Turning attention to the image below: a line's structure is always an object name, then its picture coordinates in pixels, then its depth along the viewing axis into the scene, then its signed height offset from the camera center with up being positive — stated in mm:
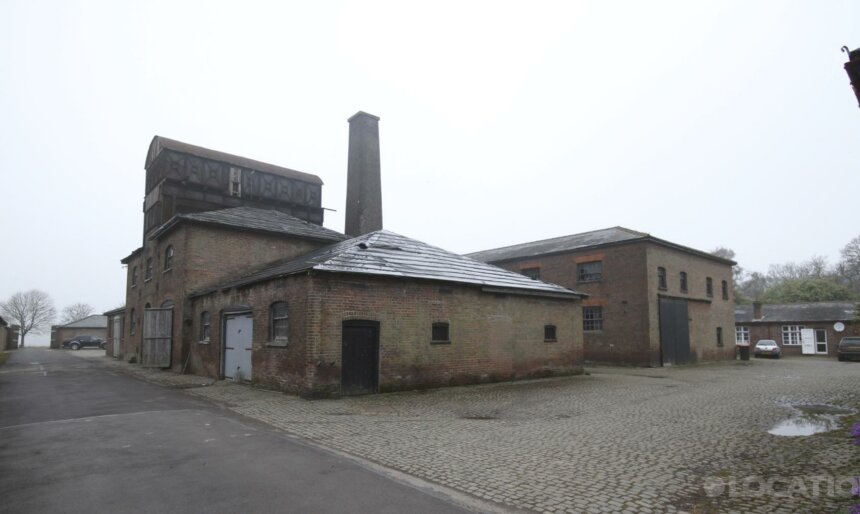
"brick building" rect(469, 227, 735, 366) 24656 +1037
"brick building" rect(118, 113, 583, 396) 13297 +459
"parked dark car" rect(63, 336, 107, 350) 52656 -2880
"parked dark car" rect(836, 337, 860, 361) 30188 -2367
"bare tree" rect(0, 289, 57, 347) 85312 +851
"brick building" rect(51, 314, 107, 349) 58688 -1689
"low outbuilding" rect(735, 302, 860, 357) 37250 -1183
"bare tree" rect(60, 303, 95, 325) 108688 +977
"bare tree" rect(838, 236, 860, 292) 58053 +5695
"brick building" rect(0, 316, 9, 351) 43594 -1814
